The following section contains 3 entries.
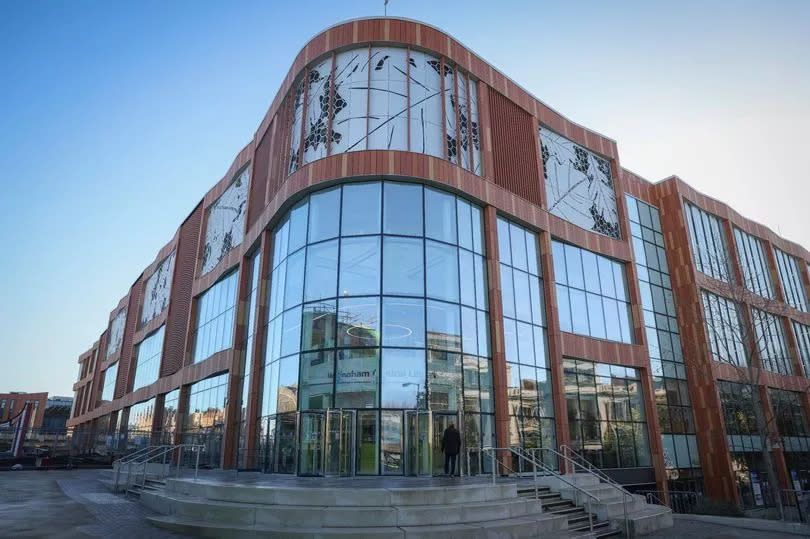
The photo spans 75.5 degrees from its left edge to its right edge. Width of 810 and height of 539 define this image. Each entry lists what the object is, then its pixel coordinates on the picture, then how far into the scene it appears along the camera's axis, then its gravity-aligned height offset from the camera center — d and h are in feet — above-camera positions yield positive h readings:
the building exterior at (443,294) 64.08 +22.51
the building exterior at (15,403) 359.05 +30.06
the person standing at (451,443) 53.16 -0.11
